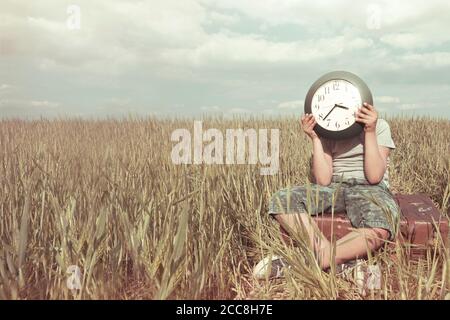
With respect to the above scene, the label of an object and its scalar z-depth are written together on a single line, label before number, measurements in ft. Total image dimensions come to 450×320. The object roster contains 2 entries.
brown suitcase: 7.02
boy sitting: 6.67
